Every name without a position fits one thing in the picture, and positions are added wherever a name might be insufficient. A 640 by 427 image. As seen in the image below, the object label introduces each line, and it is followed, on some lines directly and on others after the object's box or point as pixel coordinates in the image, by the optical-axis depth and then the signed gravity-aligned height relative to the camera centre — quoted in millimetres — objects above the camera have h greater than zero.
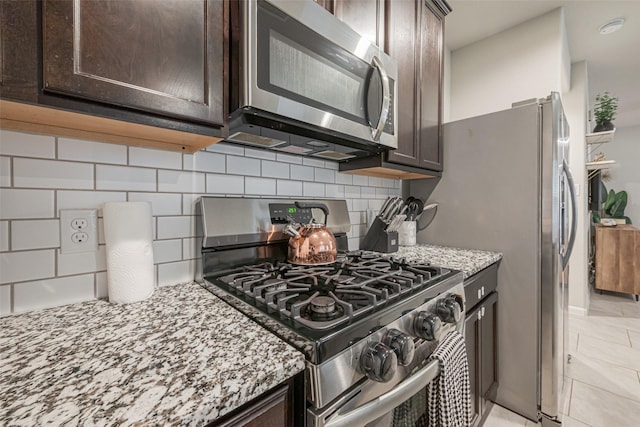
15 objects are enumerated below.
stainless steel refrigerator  1420 -117
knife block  1562 -173
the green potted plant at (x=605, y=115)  3012 +1046
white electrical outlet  791 -62
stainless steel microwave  788 +433
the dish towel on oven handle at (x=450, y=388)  855 -588
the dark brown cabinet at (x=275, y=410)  468 -367
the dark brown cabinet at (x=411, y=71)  1259 +783
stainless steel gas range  575 -255
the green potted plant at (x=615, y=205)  4699 +63
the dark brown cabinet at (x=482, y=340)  1250 -653
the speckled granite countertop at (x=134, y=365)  389 -282
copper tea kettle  1121 -151
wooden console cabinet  3342 -640
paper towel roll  794 -121
